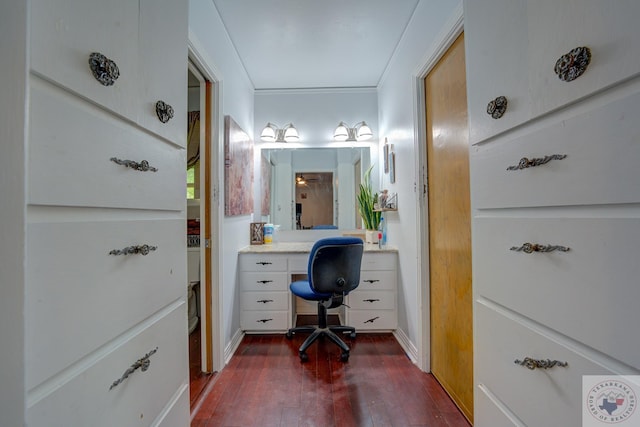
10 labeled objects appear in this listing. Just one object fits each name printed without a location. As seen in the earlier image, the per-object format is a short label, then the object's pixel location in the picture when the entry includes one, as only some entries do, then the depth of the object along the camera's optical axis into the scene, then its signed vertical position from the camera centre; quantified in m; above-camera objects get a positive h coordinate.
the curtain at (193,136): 2.50 +0.82
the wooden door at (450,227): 1.37 -0.05
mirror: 3.01 +0.40
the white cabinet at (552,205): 0.47 +0.03
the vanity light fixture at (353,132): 2.89 +0.96
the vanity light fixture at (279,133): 2.87 +0.96
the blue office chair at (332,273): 1.98 -0.42
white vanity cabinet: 2.37 -0.67
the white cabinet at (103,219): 0.44 +0.01
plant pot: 2.72 -0.18
